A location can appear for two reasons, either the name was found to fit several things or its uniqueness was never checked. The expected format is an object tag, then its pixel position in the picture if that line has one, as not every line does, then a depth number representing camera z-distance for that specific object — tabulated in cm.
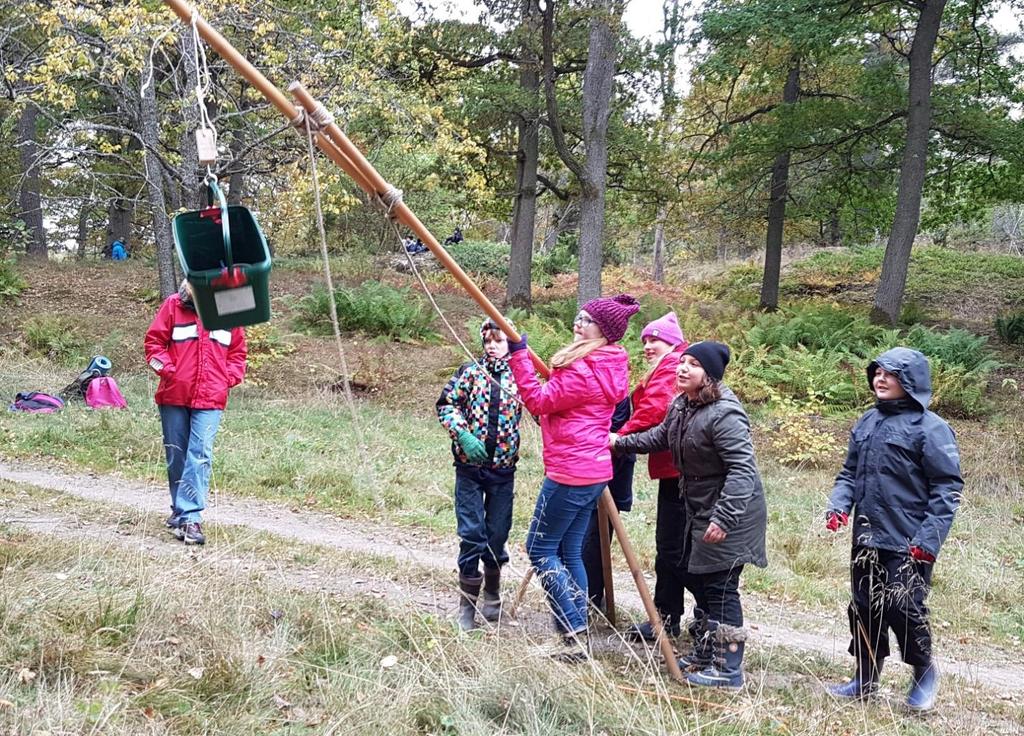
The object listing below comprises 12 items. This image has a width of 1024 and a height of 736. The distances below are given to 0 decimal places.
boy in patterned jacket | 459
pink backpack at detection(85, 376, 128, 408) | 1093
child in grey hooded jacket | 402
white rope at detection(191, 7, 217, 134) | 285
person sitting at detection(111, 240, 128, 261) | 2441
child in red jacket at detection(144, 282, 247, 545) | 584
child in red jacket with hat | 483
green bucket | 295
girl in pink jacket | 422
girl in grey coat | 409
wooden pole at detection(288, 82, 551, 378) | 308
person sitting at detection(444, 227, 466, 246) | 2760
